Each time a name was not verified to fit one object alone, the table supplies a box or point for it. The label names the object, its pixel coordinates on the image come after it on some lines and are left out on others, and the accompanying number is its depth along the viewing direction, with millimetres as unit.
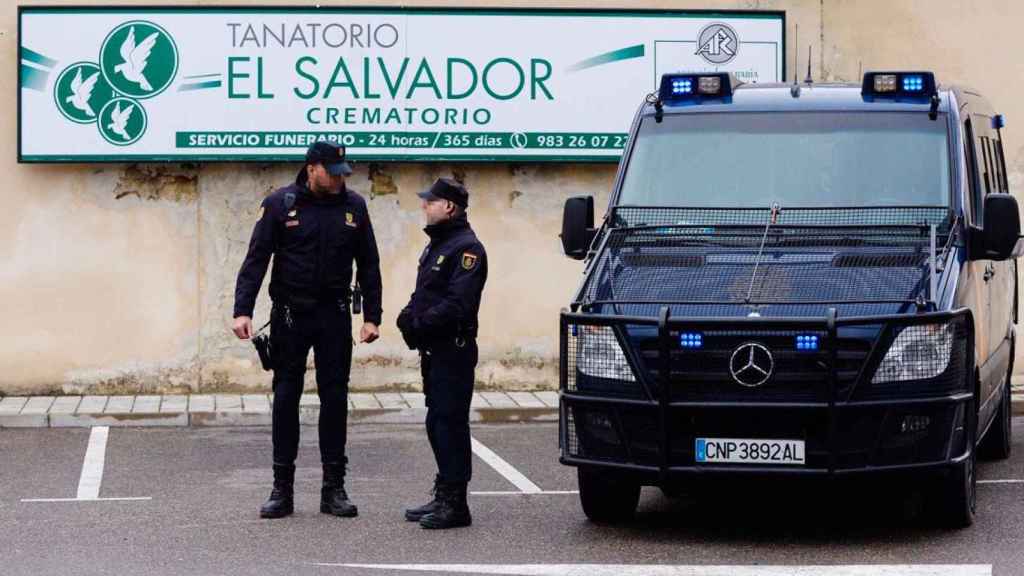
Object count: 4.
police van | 16160
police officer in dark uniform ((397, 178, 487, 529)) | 18120
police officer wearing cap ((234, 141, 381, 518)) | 18789
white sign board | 30423
